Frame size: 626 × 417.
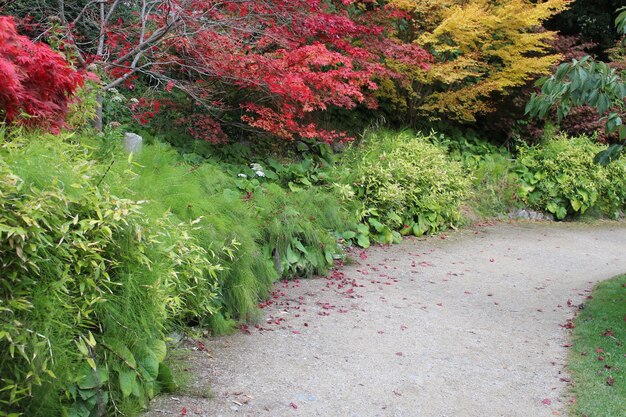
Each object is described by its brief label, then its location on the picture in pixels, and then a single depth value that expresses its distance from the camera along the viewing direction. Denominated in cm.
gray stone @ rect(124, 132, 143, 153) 568
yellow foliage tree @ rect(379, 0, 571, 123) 1003
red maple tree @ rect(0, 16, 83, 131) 394
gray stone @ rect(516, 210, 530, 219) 1099
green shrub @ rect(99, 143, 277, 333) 454
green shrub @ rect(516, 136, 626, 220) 1115
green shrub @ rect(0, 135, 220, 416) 288
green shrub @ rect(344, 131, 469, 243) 877
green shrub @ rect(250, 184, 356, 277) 649
